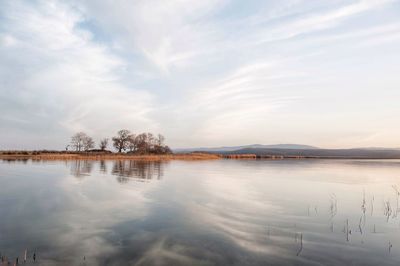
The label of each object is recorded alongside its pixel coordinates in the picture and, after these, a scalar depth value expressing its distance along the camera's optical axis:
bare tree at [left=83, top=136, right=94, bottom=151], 116.12
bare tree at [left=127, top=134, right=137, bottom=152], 112.62
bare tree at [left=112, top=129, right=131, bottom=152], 112.56
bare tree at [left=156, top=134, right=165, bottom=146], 118.80
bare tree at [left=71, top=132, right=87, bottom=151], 115.06
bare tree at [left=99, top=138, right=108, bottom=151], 123.06
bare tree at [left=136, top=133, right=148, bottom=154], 111.38
